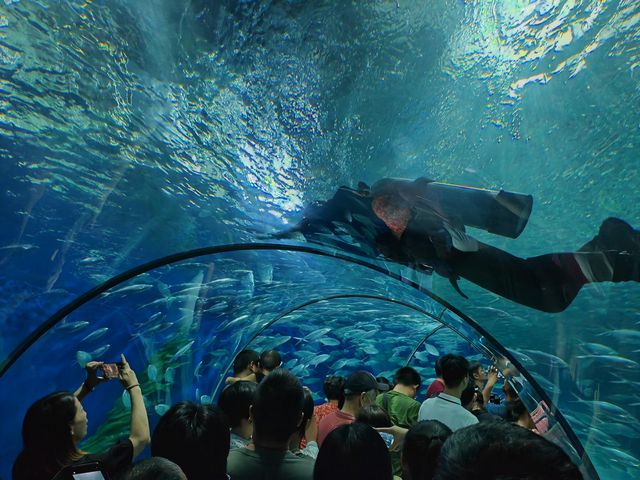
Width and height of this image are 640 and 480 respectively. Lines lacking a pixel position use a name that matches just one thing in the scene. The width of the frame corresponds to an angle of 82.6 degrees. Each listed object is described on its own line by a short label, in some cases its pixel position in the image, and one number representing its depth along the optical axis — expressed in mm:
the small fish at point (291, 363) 14672
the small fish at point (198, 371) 9816
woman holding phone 2748
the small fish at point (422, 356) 14638
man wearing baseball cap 3996
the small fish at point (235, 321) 9867
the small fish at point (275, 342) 12156
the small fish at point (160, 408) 8844
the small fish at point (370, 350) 15797
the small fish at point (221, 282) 8375
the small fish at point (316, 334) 13444
